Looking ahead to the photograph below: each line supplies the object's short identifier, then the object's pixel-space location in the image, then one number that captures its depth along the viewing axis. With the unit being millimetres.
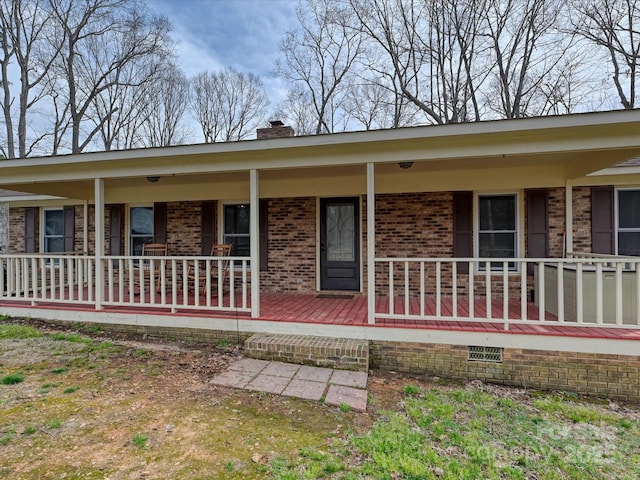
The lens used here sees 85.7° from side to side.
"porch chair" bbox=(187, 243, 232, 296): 6488
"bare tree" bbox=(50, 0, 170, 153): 15312
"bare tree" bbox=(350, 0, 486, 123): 13203
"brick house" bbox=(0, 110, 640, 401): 3875
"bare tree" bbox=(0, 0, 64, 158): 14750
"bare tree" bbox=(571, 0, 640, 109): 11430
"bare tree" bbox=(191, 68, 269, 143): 19672
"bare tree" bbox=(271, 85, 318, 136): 17250
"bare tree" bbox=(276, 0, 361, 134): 15148
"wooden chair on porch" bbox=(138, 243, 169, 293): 6773
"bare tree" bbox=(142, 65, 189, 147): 18750
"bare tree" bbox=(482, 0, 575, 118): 12219
